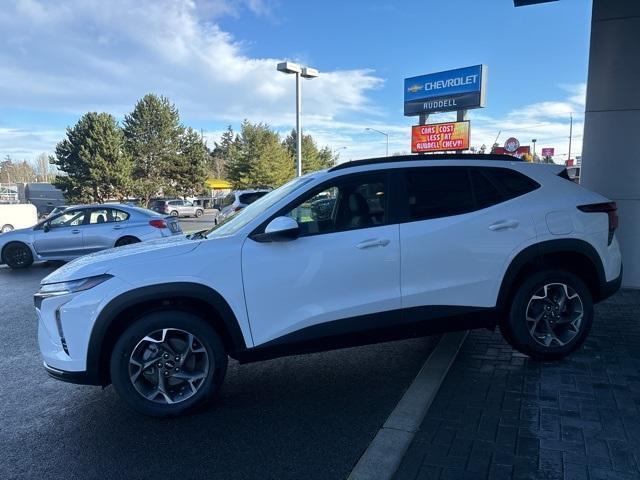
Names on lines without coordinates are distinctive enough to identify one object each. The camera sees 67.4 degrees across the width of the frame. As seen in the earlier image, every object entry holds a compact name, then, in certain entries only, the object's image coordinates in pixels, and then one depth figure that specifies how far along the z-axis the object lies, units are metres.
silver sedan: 11.14
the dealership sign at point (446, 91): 28.64
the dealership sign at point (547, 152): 33.84
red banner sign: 29.03
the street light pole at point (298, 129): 19.09
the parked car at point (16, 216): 24.42
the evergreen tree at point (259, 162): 51.94
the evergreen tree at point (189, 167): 52.12
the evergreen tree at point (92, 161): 43.94
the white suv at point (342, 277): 3.43
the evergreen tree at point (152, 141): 49.75
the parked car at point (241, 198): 17.84
